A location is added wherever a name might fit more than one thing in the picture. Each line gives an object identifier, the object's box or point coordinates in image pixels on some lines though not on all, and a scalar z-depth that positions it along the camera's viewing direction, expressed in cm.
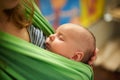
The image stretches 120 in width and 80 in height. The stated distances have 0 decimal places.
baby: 76
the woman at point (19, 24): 67
